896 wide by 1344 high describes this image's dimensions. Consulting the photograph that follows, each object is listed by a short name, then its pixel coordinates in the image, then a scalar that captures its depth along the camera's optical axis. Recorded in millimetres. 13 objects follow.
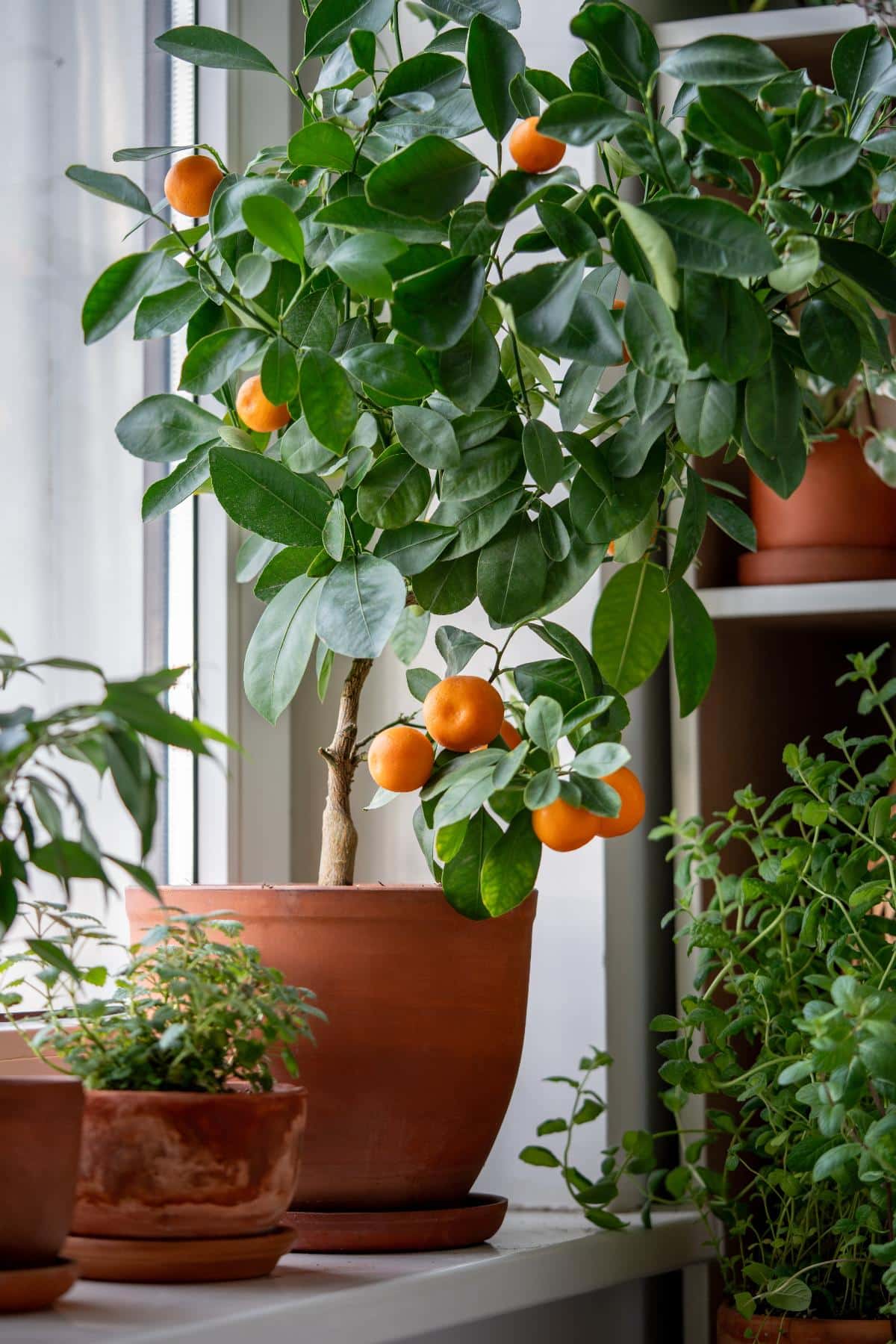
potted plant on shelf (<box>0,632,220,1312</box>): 1811
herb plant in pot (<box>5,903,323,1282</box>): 1964
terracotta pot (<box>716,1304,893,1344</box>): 2213
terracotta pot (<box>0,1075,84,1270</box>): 1884
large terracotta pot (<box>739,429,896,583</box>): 2403
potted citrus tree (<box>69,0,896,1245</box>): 1916
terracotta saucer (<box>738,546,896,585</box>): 2400
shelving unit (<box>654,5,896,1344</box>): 2381
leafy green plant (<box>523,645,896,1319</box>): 2219
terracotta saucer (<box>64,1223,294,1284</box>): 1968
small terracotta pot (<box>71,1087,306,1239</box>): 1962
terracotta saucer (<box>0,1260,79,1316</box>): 1885
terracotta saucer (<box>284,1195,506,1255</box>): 2121
